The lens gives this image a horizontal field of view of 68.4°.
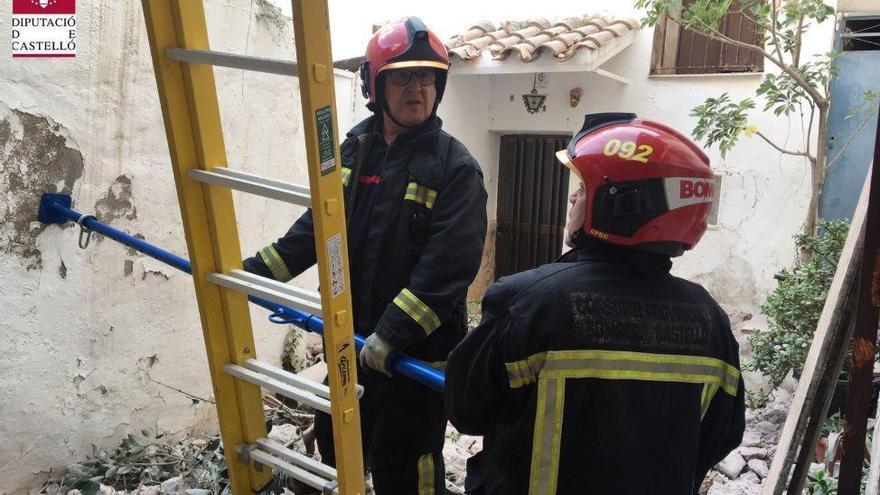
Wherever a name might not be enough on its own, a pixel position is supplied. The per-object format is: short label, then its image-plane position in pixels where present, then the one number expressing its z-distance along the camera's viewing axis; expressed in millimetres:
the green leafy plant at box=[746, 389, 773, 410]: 4961
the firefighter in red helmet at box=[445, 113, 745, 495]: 1455
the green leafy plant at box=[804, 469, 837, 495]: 2975
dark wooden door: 8516
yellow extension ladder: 1469
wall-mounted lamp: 7966
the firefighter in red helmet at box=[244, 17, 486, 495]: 2252
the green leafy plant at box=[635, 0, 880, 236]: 5398
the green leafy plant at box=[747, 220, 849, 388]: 4562
